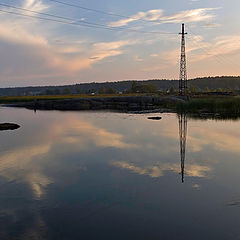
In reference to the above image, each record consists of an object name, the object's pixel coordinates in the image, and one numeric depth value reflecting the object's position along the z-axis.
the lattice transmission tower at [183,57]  55.72
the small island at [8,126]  30.09
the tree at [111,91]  143.31
